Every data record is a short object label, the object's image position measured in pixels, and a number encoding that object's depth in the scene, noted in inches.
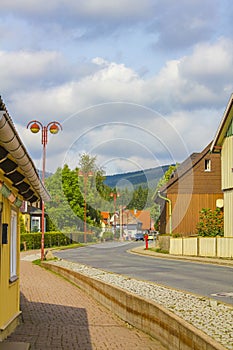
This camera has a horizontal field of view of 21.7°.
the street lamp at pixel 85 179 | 2740.7
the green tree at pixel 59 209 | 2955.2
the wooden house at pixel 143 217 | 5757.9
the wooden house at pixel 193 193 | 1894.7
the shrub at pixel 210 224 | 1491.1
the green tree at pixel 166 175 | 3052.7
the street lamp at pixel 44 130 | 1150.1
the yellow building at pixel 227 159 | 1369.3
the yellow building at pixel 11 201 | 263.9
